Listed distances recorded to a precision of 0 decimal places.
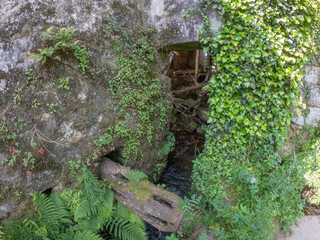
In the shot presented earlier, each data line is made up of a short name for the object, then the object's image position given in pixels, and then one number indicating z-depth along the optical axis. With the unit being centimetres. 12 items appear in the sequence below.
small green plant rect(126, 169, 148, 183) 383
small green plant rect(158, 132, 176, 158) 519
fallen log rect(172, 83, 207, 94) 700
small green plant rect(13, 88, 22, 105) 341
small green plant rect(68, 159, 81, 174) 379
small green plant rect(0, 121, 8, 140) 333
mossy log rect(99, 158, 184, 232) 345
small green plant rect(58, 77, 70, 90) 368
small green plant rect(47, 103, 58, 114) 361
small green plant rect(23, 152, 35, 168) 346
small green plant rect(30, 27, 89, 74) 331
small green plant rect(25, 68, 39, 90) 344
